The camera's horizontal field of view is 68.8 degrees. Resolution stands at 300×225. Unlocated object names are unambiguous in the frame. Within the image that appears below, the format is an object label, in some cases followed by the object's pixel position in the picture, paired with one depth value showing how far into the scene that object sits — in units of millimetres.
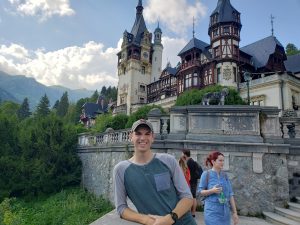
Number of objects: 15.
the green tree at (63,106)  76864
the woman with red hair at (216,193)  3480
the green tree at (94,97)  79781
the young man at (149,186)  1962
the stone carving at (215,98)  10241
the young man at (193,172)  5547
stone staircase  5605
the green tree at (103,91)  78884
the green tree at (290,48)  42079
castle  24430
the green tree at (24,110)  65382
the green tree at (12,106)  63864
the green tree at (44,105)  62120
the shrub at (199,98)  17102
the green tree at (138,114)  18615
